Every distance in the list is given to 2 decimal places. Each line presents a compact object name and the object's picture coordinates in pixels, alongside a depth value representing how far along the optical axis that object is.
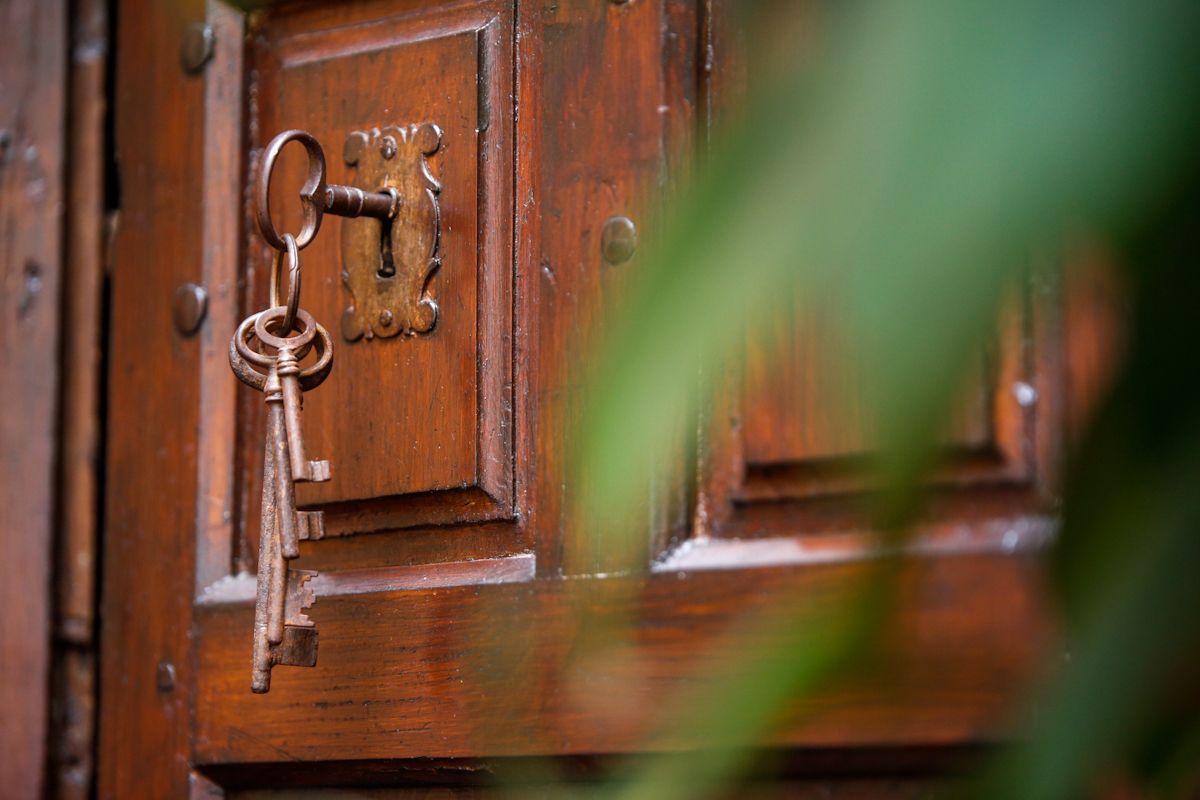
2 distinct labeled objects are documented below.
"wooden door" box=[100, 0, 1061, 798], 1.53
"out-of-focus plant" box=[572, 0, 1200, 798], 0.49
